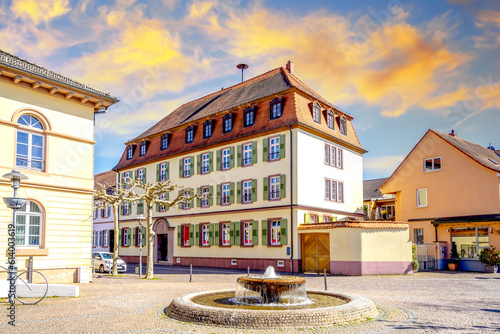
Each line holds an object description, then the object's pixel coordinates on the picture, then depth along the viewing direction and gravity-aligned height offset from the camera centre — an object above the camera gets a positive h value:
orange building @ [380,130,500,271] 30.36 +1.61
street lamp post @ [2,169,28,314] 11.19 +0.42
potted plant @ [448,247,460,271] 30.16 -2.58
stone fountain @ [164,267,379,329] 9.91 -1.96
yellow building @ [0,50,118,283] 17.67 +2.30
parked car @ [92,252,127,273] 29.14 -2.45
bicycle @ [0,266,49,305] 13.90 -1.97
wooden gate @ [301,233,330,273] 27.83 -1.75
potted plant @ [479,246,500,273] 27.83 -2.16
